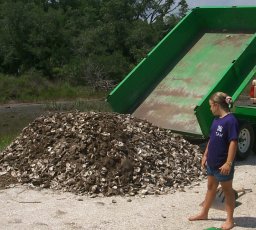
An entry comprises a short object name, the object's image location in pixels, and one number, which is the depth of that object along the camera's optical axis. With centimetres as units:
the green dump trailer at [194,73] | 902
